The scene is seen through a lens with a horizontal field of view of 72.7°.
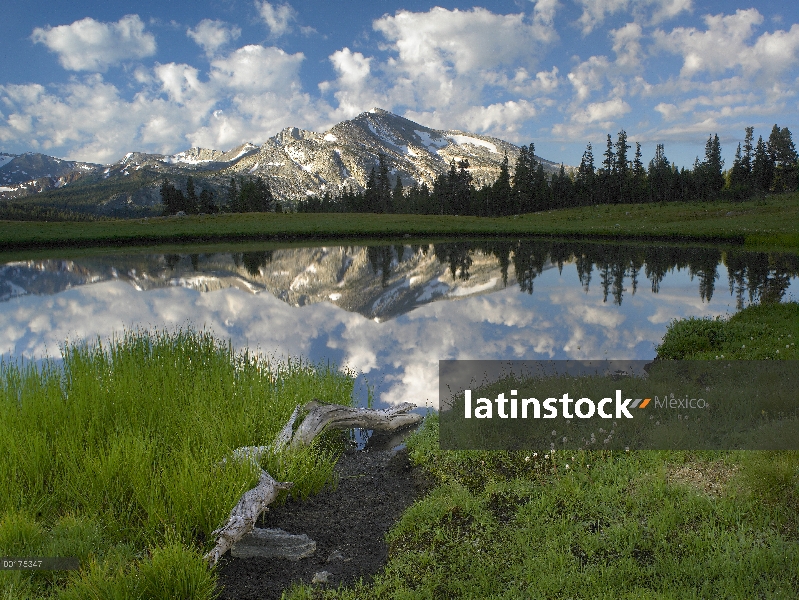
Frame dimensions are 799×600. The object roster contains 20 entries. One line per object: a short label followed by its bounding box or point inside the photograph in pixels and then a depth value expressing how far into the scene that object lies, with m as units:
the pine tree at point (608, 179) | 117.19
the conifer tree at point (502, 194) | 118.56
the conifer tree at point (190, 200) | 130.25
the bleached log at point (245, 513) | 6.32
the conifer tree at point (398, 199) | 139.75
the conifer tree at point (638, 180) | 113.05
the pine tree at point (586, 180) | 117.75
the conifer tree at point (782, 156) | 104.12
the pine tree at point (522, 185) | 120.31
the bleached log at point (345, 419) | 9.61
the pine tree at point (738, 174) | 109.11
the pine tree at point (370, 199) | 136.25
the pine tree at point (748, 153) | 112.62
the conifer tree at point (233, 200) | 129.12
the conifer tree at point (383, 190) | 135.25
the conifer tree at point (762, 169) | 104.31
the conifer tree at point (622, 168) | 115.12
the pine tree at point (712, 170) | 108.62
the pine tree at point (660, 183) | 112.81
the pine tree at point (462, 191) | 127.38
